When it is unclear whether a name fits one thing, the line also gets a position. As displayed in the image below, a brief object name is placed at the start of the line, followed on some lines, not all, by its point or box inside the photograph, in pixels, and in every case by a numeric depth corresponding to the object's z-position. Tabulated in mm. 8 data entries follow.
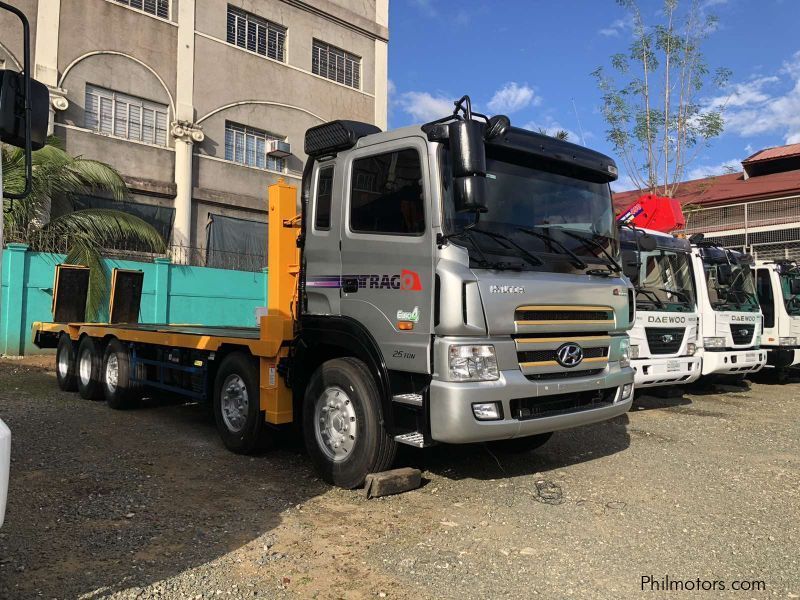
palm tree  13086
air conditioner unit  19125
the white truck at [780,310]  11234
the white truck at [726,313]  9000
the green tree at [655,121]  18281
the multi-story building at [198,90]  15656
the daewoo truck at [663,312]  7946
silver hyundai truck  4176
